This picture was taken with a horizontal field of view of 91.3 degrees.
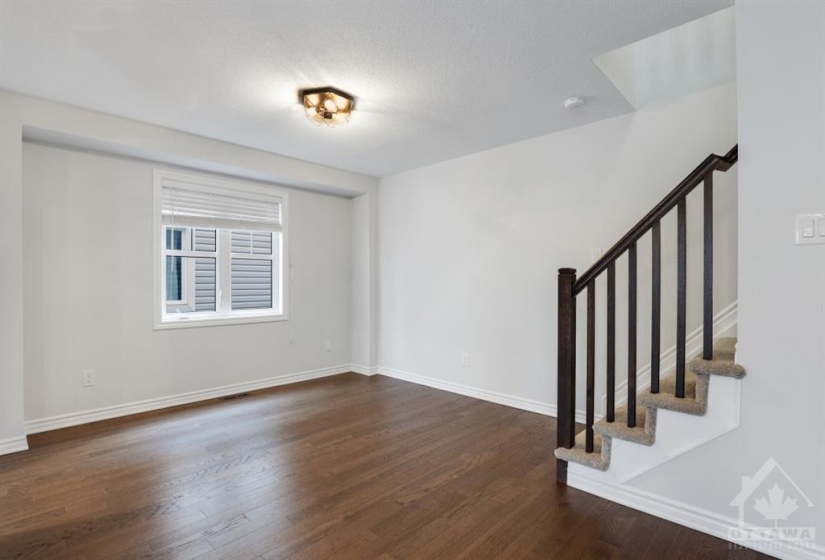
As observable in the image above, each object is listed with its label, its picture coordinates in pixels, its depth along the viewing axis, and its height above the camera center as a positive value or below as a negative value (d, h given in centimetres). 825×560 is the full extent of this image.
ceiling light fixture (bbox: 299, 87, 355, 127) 267 +119
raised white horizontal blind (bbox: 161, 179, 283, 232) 376 +73
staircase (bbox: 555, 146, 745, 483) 186 -37
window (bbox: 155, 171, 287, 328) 376 +29
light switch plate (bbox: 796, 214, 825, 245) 160 +22
